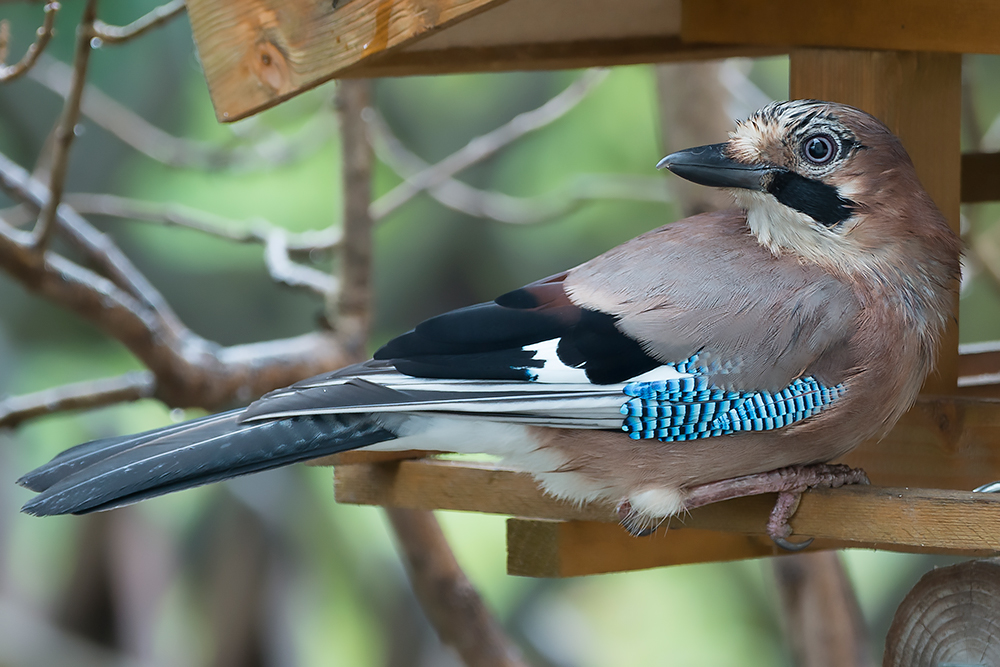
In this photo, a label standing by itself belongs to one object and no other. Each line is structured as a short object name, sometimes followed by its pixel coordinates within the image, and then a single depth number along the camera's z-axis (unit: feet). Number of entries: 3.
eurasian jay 10.84
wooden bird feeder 11.58
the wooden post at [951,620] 10.25
